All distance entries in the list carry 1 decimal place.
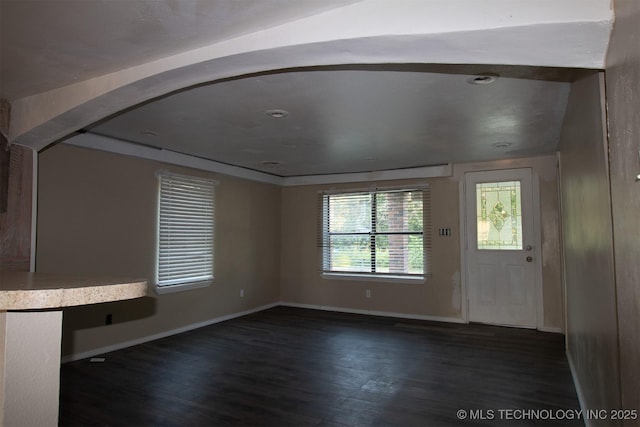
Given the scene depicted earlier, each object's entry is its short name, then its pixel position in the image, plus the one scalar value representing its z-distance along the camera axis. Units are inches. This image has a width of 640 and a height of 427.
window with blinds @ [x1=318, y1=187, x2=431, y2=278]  228.4
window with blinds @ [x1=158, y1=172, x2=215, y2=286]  187.3
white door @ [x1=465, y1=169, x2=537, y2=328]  199.9
